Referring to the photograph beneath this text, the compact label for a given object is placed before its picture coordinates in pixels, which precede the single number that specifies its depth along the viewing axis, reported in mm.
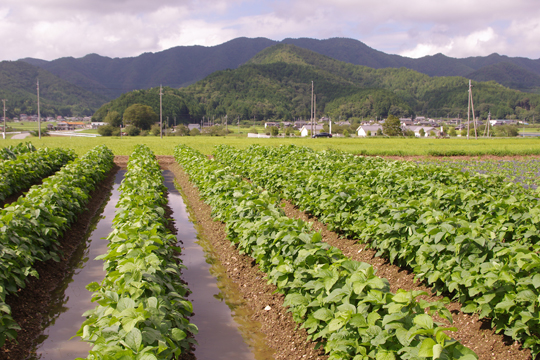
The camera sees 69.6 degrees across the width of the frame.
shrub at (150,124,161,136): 83812
